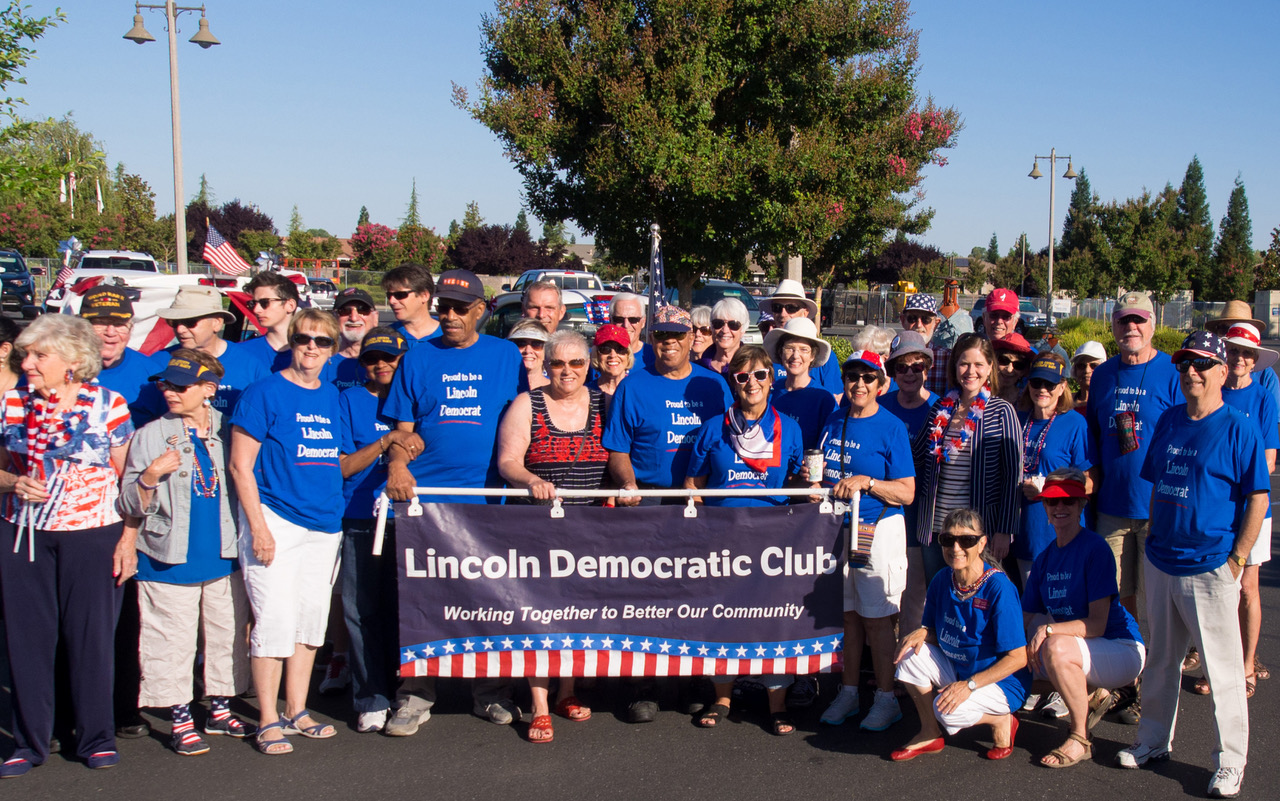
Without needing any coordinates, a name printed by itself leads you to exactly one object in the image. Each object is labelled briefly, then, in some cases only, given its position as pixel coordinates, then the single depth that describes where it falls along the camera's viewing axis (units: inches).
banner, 189.0
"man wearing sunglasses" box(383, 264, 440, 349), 218.2
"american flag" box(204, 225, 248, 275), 679.1
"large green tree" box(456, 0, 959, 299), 555.5
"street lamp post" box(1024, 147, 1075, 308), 1295.5
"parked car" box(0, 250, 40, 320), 1041.5
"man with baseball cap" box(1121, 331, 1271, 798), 169.0
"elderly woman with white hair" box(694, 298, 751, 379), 245.6
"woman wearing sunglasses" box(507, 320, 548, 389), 223.9
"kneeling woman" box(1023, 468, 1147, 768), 178.9
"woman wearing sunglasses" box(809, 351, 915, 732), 194.7
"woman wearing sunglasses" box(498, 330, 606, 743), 195.2
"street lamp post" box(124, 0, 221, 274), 631.8
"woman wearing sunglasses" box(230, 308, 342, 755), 179.5
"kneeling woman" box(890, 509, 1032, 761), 178.1
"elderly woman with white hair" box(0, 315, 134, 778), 171.3
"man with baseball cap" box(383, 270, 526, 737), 197.6
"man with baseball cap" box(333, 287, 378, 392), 255.7
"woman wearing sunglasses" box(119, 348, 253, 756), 179.3
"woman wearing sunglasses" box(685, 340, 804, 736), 194.2
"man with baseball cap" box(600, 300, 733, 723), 201.3
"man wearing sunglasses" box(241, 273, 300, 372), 242.7
